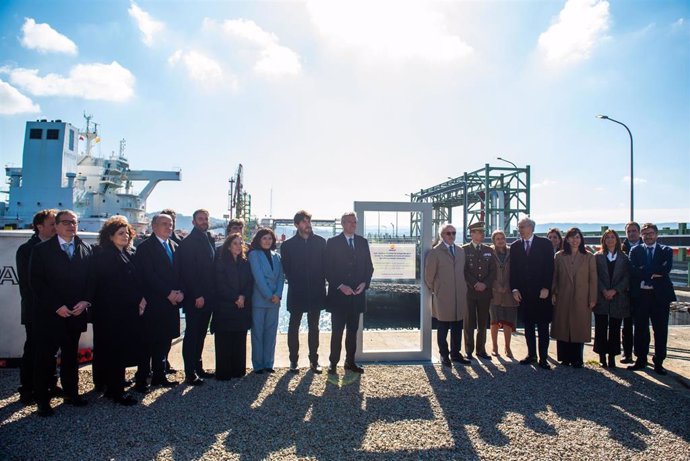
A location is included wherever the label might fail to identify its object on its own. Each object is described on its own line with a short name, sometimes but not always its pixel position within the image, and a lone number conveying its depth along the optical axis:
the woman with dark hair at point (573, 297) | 5.16
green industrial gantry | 24.52
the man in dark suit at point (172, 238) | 4.61
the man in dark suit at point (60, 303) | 3.52
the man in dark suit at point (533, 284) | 5.25
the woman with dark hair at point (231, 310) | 4.57
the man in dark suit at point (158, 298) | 4.14
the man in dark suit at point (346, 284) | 4.96
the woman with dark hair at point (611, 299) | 5.18
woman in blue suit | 4.82
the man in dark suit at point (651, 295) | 5.01
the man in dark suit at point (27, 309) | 3.71
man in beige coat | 5.21
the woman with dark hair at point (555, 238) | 5.99
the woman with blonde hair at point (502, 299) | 5.61
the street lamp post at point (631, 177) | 16.88
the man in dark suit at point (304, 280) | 4.95
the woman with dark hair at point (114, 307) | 3.85
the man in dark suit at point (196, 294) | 4.46
